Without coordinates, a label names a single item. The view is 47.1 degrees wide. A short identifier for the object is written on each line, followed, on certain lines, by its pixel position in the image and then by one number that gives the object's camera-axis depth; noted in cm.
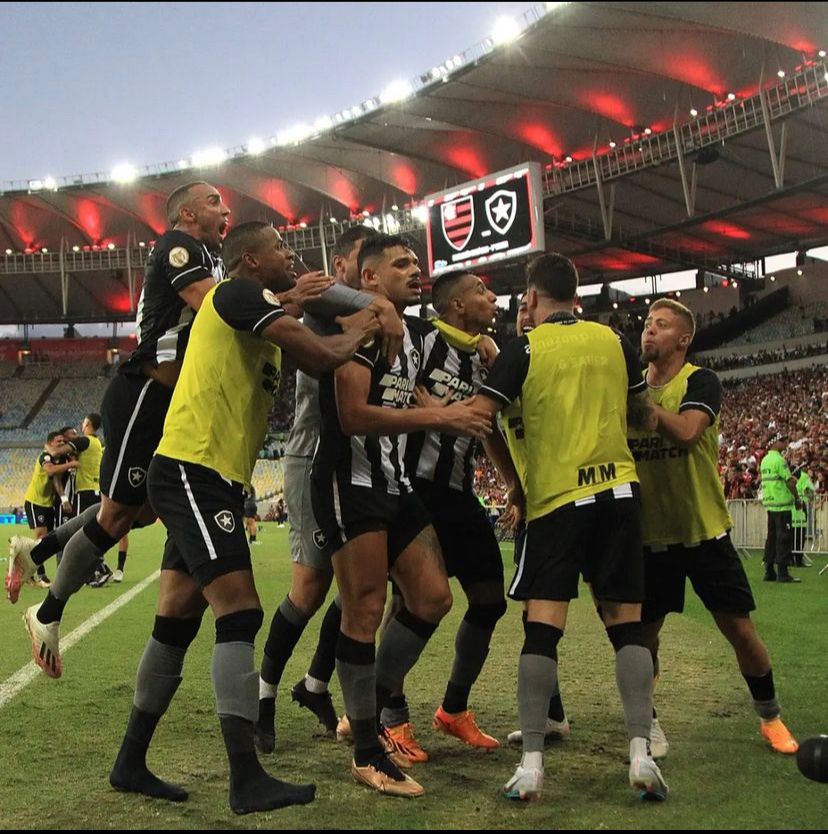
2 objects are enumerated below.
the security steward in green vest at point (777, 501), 1213
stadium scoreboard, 3038
